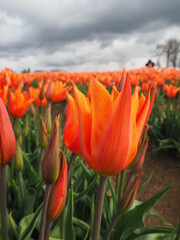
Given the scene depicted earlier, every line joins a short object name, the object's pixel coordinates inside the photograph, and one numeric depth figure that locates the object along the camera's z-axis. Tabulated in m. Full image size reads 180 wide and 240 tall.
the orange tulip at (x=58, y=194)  0.17
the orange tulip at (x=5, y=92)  0.33
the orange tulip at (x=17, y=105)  0.38
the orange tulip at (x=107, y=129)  0.13
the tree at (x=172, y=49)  40.07
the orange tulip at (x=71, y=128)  0.17
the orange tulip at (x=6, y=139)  0.17
